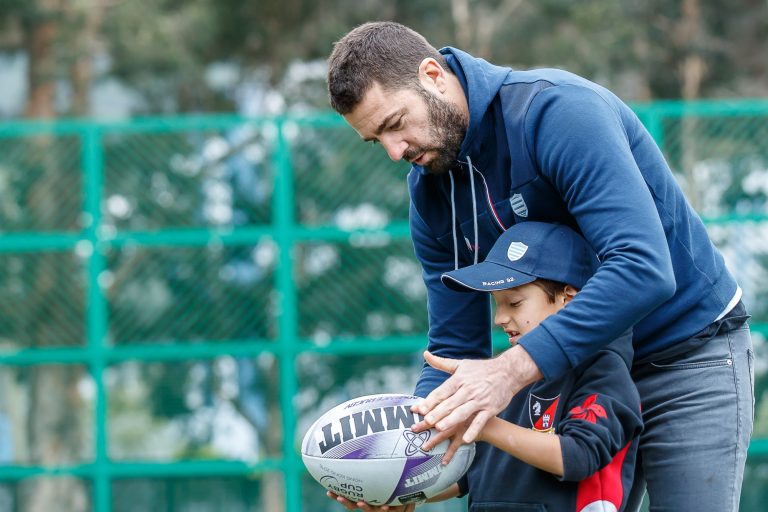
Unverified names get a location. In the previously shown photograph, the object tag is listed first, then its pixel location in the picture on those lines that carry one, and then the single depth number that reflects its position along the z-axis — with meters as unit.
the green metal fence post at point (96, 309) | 15.26
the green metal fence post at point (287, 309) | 15.16
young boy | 5.85
